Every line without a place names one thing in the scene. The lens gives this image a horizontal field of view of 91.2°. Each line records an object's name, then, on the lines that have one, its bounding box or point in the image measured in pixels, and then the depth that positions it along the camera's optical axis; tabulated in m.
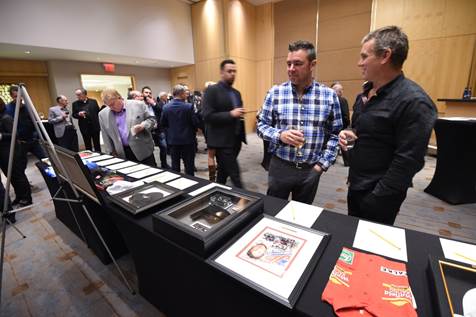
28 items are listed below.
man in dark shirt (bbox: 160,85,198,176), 3.29
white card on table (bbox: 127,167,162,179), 1.77
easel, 1.43
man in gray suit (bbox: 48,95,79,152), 4.82
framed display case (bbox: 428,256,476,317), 0.58
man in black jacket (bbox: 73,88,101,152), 5.11
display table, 0.69
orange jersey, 0.62
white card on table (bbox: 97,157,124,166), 2.17
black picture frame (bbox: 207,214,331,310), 0.65
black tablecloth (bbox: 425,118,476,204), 2.67
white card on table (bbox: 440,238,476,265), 0.81
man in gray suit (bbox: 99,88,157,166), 2.46
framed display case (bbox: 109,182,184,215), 1.19
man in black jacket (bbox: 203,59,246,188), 2.50
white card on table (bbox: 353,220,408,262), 0.86
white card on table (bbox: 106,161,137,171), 2.00
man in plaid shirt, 1.49
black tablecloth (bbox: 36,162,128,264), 1.78
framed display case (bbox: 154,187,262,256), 0.85
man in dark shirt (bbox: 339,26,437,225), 1.04
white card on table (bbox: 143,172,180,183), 1.66
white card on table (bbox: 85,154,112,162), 2.31
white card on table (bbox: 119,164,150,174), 1.89
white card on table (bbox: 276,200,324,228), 1.07
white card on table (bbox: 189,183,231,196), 1.40
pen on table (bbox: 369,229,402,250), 0.89
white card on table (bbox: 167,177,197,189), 1.53
